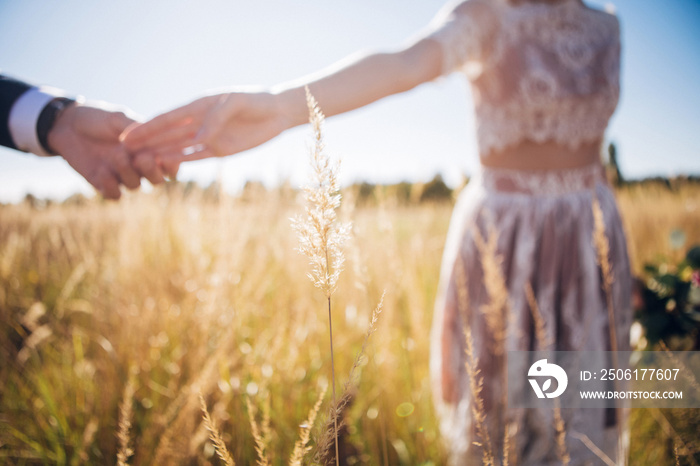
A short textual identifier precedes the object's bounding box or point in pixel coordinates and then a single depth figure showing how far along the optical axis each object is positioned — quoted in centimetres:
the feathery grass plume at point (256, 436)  45
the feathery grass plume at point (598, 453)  72
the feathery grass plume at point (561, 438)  60
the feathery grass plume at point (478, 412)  52
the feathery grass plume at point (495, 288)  75
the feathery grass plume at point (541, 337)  76
